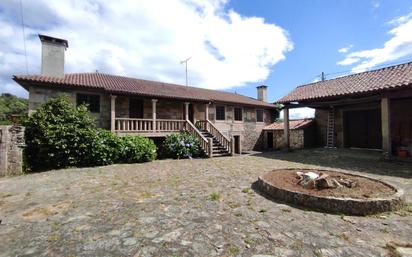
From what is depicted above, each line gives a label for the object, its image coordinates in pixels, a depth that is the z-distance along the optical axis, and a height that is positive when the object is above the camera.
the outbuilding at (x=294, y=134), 16.38 -0.31
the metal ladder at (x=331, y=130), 15.27 +0.01
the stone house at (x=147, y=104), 11.16 +1.80
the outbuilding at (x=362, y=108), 9.76 +1.42
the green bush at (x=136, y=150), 10.37 -0.90
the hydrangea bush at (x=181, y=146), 12.20 -0.86
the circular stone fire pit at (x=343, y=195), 3.94 -1.33
